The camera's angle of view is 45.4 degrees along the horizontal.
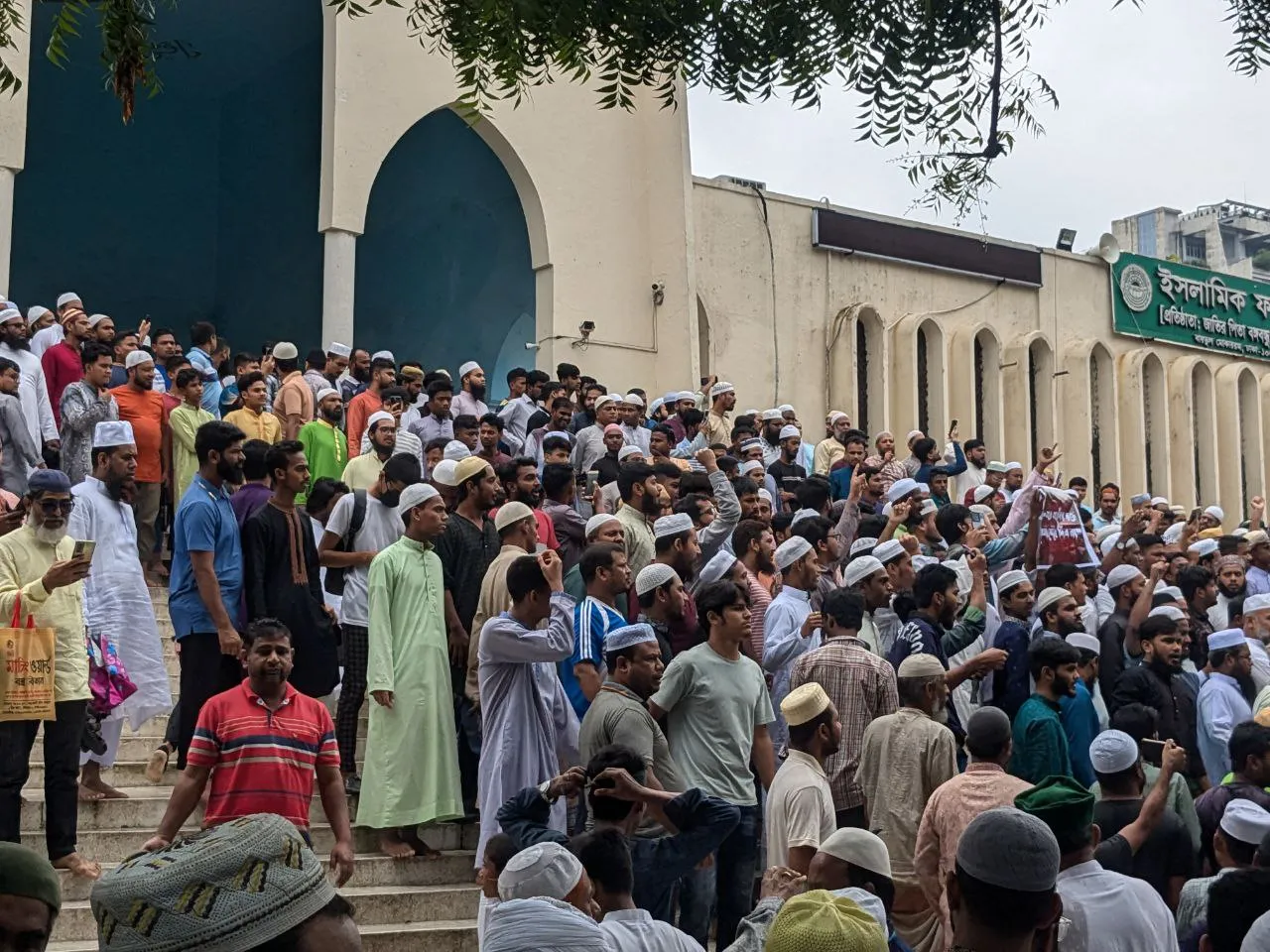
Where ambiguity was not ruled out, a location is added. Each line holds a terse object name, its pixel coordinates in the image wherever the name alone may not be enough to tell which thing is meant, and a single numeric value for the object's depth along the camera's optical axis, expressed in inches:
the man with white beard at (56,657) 243.8
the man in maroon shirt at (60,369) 438.9
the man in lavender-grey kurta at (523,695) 251.3
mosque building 665.0
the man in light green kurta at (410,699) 282.8
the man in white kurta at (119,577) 290.2
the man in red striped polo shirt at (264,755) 218.8
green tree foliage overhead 191.0
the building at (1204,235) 1459.2
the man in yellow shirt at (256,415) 419.5
